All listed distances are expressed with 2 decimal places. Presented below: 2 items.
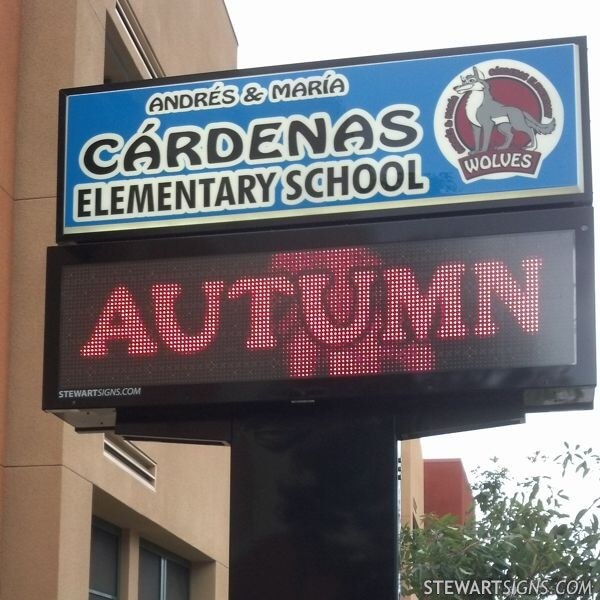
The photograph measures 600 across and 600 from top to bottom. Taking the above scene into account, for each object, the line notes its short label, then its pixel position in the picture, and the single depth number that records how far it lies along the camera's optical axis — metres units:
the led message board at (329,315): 6.43
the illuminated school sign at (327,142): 6.93
